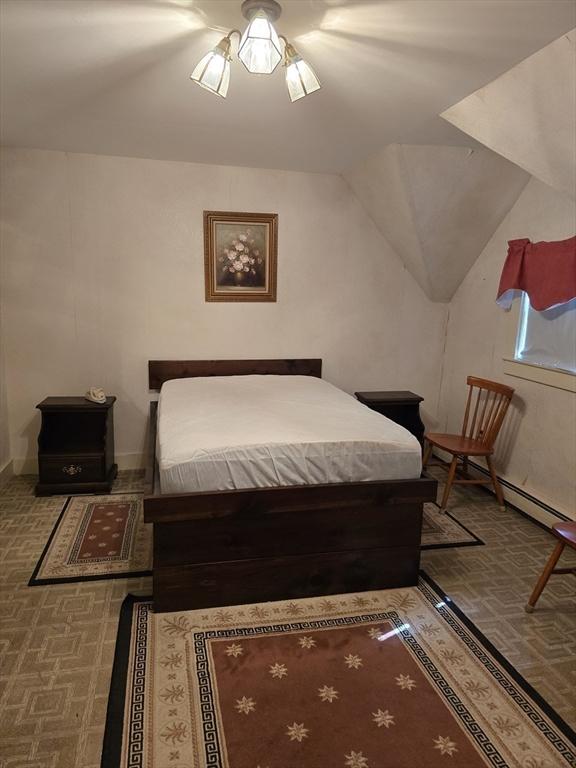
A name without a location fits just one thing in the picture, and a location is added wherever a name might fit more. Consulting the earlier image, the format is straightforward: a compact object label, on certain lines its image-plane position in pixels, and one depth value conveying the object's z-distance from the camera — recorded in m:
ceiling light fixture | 1.57
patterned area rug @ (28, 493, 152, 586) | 2.43
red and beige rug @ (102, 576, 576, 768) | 1.51
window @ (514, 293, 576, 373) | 2.94
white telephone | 3.41
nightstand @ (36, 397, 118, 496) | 3.31
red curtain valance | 2.82
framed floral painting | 3.69
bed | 2.07
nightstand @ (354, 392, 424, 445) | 3.88
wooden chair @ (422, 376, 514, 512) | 3.24
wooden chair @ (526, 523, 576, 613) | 2.06
